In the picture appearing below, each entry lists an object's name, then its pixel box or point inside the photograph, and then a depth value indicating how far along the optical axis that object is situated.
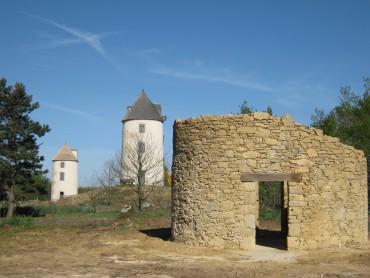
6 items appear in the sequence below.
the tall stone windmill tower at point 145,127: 39.97
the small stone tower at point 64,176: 51.72
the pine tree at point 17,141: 28.68
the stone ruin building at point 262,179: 12.30
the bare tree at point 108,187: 33.81
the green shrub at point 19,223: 18.81
